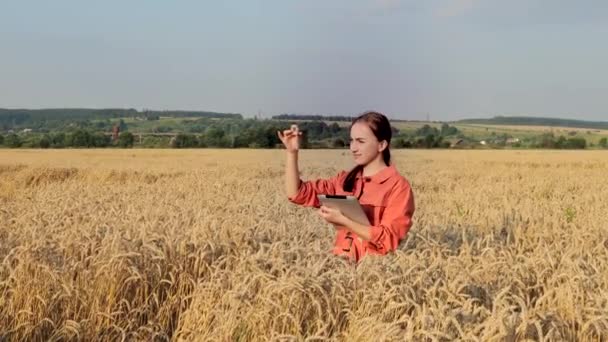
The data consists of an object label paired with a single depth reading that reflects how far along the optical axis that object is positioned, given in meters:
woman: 4.36
